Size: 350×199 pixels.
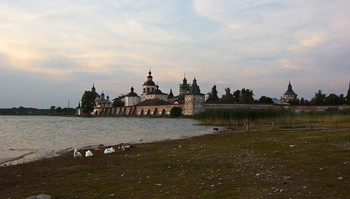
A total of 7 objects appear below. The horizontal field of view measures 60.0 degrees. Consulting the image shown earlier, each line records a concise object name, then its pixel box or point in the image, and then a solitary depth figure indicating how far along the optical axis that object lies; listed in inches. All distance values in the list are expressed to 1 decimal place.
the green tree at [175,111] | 3425.2
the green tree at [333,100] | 3596.5
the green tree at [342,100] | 3616.1
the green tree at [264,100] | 3806.6
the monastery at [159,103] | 3334.2
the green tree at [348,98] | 3434.5
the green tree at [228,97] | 3820.9
